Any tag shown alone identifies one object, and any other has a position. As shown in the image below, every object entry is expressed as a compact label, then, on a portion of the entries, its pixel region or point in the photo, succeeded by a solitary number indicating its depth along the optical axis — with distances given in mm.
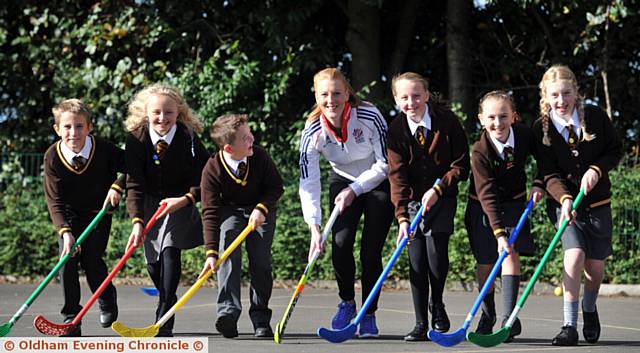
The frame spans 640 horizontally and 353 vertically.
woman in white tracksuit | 12258
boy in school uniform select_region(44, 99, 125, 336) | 12516
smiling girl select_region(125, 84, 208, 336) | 12266
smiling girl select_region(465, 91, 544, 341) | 11867
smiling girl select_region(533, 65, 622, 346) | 11812
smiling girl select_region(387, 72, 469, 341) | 11961
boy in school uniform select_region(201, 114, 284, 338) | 12211
